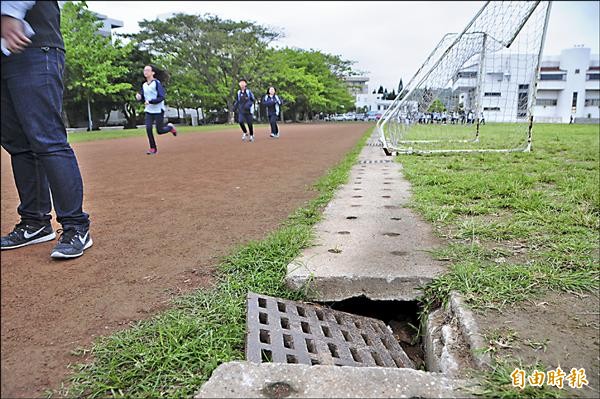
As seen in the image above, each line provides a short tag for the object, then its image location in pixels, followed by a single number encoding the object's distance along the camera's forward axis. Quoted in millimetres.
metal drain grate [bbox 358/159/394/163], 6584
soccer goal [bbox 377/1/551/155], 7820
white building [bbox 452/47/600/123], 59875
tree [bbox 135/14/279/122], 29056
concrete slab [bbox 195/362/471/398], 1114
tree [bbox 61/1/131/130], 25578
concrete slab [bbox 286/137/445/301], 1873
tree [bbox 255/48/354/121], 38969
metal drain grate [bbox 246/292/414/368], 1455
